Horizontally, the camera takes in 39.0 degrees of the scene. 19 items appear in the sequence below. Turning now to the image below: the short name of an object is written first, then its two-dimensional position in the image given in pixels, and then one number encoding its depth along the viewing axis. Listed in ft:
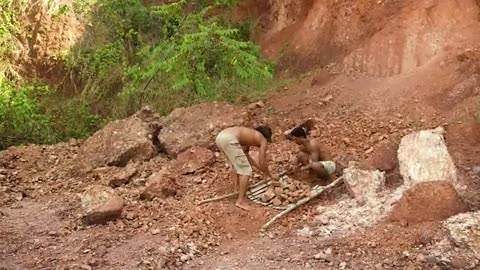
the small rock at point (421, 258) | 16.34
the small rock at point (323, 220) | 19.24
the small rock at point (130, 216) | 20.26
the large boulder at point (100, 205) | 20.12
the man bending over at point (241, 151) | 20.54
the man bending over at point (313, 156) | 21.66
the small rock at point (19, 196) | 23.86
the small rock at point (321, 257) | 17.37
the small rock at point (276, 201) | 20.68
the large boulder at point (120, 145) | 25.63
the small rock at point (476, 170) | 20.40
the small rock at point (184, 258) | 18.11
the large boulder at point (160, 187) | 21.62
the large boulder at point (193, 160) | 23.77
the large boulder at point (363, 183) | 19.76
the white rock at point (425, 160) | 19.62
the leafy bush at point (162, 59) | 28.94
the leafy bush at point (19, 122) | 31.58
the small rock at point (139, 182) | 23.47
